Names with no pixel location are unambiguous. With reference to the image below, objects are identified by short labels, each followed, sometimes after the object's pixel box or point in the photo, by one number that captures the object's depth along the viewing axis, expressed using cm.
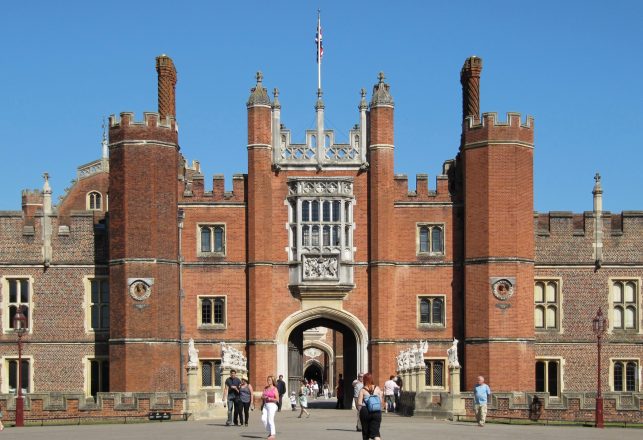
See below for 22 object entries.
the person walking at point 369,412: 2467
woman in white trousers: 2992
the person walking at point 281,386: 4300
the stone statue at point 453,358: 4000
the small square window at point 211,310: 4741
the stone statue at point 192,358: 3975
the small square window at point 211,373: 4725
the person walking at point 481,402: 3544
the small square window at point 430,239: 4753
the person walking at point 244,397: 3491
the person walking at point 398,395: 4362
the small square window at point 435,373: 4728
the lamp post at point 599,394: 3716
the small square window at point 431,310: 4741
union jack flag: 4909
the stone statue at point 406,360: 4325
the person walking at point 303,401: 4030
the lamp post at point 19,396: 3738
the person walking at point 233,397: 3509
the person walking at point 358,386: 3260
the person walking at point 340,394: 4891
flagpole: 4847
